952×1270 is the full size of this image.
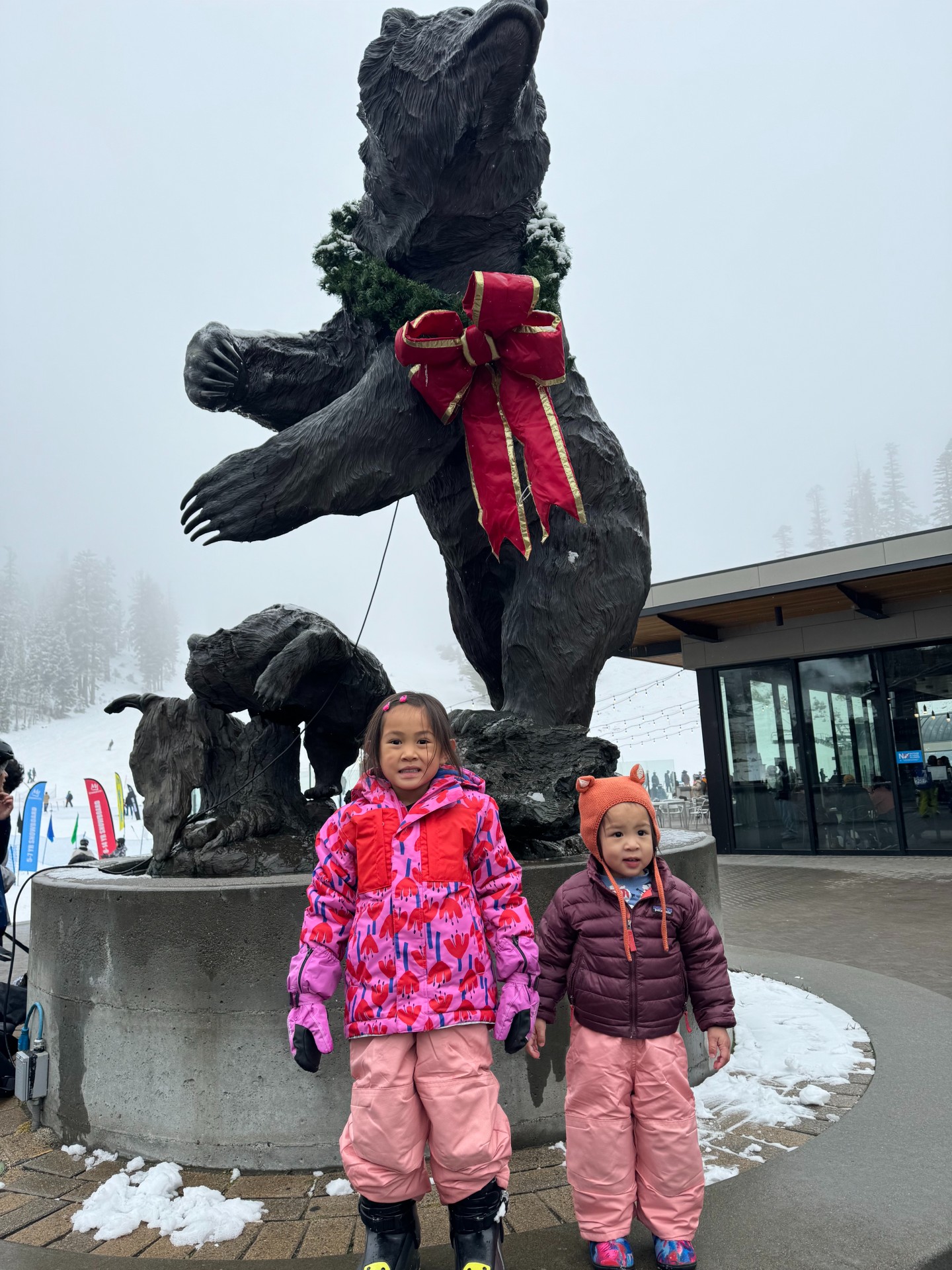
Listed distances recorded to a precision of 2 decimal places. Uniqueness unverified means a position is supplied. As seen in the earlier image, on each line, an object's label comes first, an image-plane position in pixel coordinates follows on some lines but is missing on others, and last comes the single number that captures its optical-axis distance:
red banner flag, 9.60
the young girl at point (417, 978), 1.72
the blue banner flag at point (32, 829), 9.67
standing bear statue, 2.91
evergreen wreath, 3.12
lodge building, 10.98
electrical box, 2.68
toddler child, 1.89
